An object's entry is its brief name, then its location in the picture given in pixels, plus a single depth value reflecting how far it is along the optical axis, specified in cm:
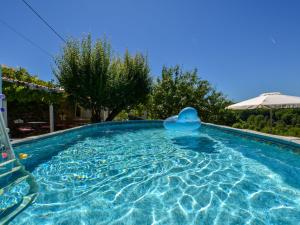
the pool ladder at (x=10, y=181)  258
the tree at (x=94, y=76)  1263
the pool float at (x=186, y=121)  845
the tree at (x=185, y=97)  1551
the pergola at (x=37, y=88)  847
